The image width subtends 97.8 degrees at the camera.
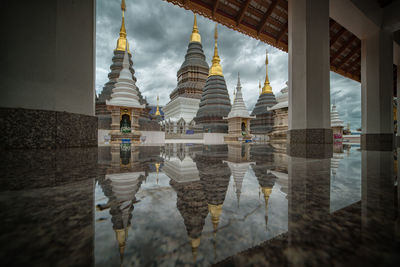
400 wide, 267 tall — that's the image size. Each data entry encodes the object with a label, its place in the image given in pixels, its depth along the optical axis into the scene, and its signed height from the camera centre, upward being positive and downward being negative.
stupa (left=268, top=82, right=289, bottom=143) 11.33 +1.31
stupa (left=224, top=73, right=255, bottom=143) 12.60 +1.15
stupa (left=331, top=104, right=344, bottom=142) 13.59 +0.94
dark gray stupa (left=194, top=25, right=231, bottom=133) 14.89 +2.96
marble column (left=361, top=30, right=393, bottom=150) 5.24 +1.42
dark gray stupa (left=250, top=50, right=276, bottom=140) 15.39 +2.08
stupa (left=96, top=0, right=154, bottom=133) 12.92 +5.42
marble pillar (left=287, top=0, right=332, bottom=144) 3.66 +1.31
